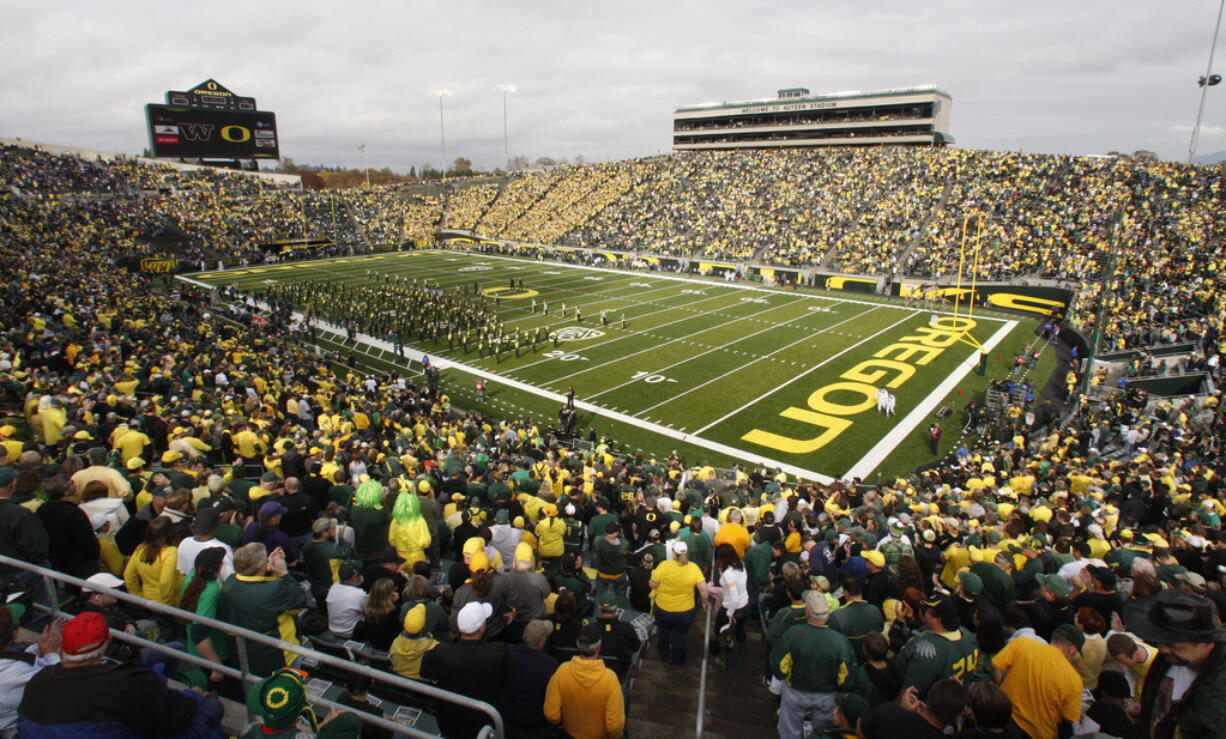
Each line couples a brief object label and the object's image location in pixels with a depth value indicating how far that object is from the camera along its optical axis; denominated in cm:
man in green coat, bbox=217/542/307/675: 424
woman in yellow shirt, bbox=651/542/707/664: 516
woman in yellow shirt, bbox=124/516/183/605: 466
